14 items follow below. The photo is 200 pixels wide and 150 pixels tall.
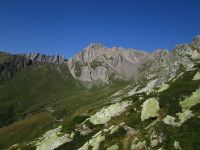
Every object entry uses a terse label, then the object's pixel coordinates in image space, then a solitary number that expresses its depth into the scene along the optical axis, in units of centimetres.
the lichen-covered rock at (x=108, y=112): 3706
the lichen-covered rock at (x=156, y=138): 2024
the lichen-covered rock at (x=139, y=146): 2082
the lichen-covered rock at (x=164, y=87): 3274
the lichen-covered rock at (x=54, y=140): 3471
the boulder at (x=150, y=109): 2502
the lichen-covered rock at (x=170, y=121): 2171
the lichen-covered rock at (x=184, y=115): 2207
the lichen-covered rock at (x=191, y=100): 2467
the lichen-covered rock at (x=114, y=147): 2292
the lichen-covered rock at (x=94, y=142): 2536
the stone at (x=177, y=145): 1911
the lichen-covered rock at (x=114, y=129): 2522
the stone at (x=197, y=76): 2995
